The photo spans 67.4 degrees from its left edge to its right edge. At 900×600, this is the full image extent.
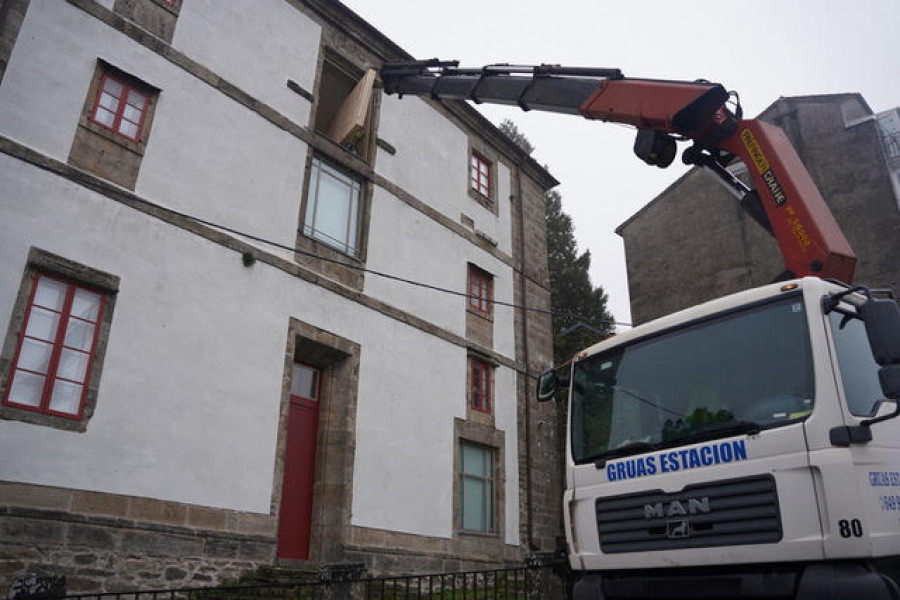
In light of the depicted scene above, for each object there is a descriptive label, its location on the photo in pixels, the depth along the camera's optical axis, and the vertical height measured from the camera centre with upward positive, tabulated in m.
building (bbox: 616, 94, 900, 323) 16.17 +8.98
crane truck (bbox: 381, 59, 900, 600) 4.25 +0.86
